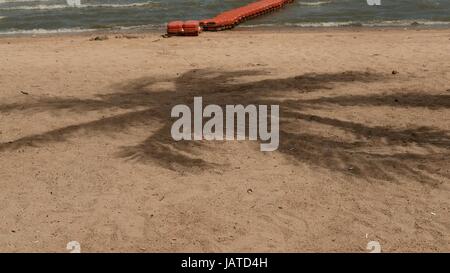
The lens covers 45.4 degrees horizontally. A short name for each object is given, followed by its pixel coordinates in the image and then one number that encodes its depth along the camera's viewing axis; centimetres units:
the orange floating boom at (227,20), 1798
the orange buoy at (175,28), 1798
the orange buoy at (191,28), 1791
